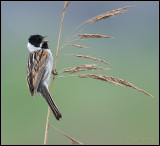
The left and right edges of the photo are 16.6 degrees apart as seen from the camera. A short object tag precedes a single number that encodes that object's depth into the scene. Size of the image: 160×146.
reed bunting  6.29
